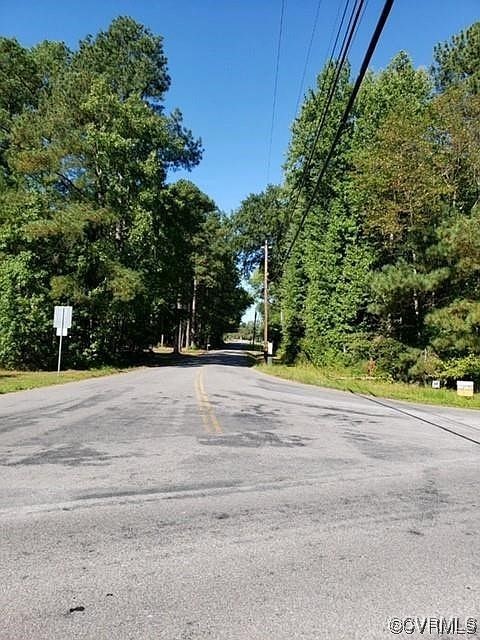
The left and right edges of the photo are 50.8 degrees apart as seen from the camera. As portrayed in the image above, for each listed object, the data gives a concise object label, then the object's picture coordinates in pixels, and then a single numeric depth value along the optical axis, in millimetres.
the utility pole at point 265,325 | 37016
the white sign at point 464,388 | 18391
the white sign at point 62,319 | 22781
